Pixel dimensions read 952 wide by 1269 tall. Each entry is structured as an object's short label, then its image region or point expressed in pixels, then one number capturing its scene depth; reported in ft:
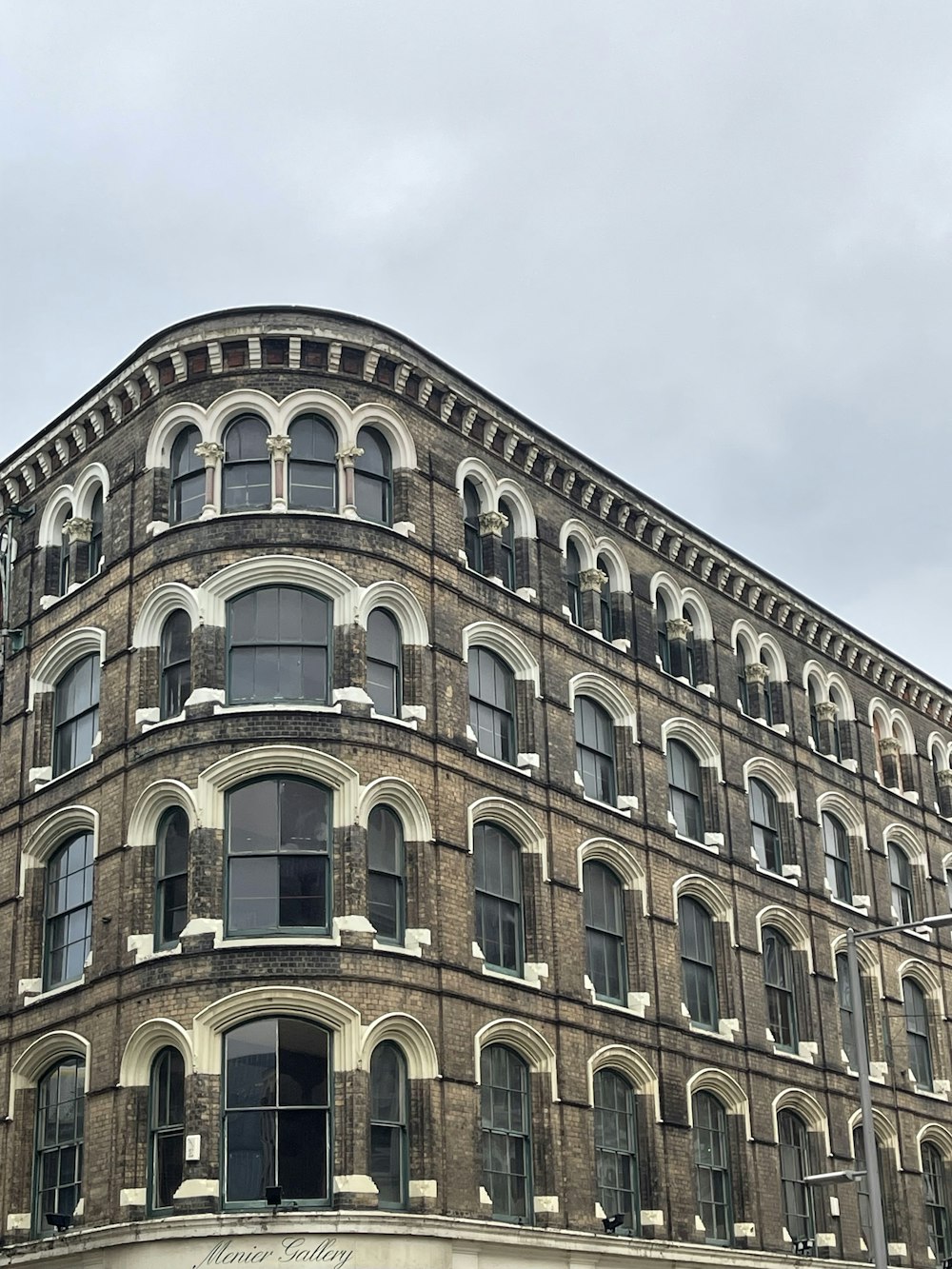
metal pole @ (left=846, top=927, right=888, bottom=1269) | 94.73
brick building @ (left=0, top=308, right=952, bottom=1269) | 93.20
